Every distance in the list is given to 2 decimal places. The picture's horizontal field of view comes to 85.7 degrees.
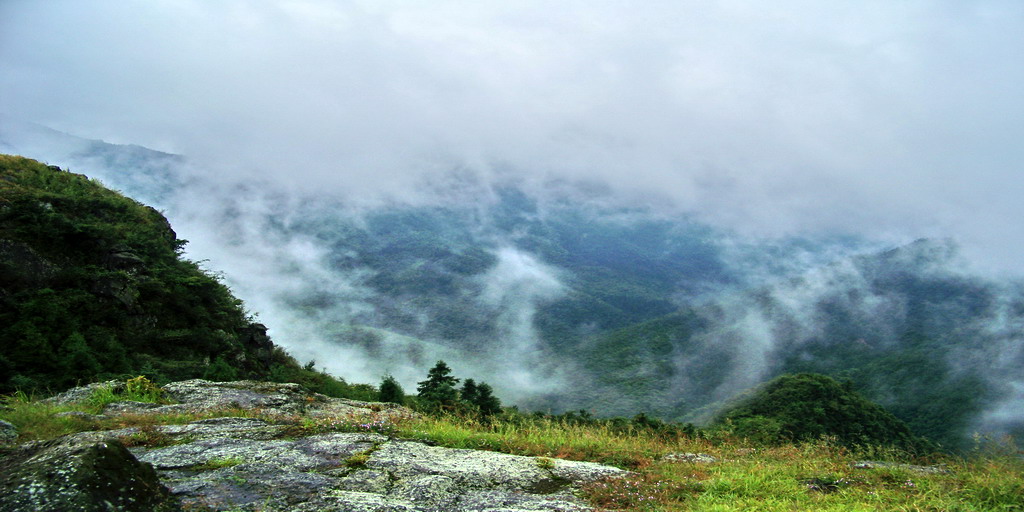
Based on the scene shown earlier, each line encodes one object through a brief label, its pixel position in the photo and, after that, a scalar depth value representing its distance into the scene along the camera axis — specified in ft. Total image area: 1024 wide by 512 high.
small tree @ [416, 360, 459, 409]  120.47
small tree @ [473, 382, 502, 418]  120.88
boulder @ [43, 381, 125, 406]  44.42
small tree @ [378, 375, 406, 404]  110.42
